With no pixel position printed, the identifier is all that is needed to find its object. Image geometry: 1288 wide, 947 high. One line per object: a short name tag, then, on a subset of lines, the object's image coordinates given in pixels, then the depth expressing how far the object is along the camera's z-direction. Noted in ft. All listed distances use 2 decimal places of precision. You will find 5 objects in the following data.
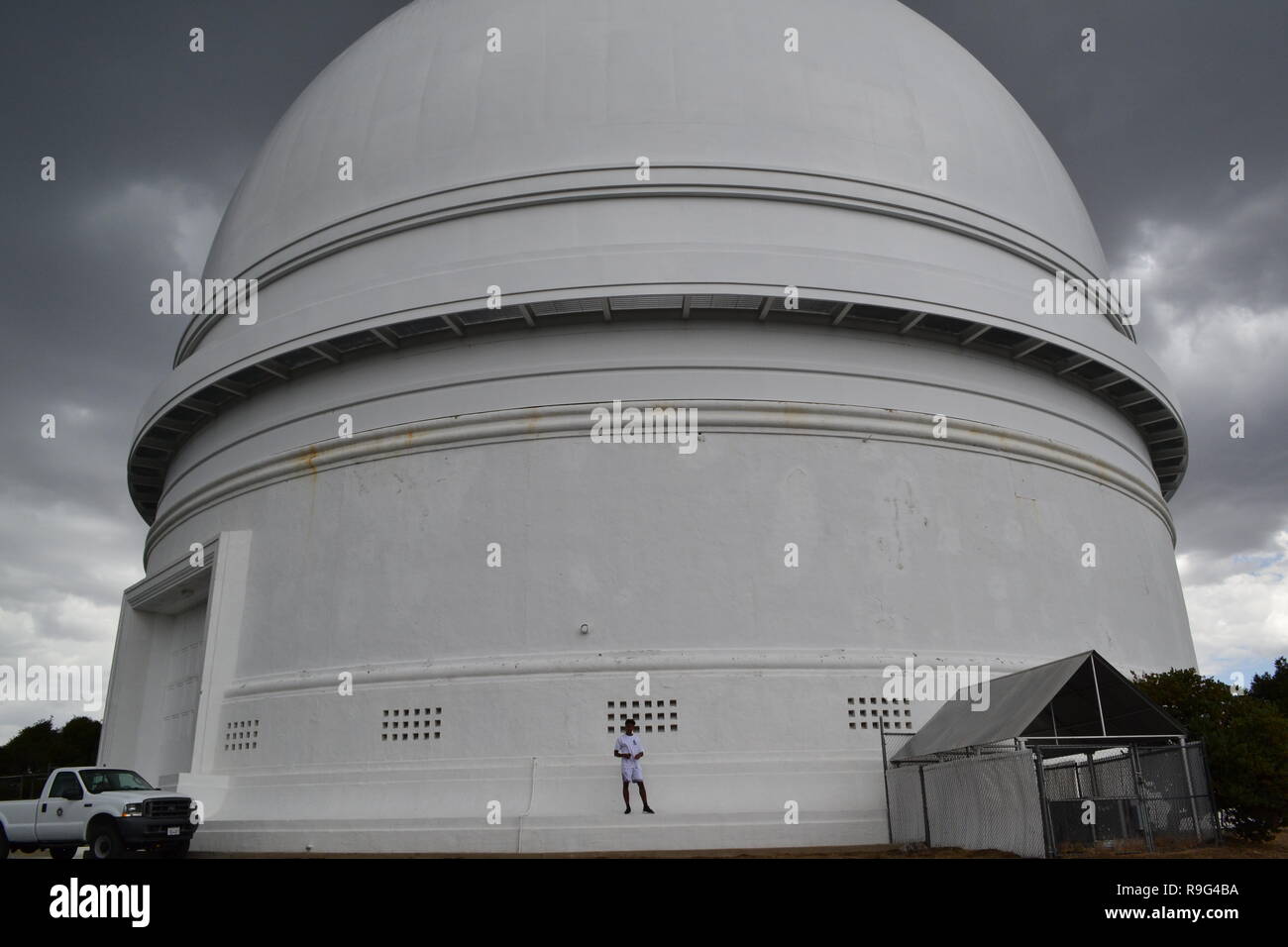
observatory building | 49.67
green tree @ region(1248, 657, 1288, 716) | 129.80
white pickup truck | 45.01
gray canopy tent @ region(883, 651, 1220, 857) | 35.60
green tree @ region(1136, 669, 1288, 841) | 40.27
